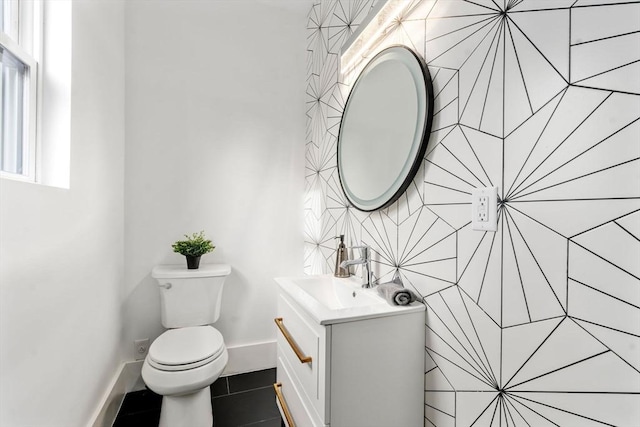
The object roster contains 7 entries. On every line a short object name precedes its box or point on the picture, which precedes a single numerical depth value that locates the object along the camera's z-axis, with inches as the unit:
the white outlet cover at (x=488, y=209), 31.9
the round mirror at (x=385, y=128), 42.9
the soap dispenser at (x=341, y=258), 59.7
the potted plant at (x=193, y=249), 74.0
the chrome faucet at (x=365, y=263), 51.2
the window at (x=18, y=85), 38.8
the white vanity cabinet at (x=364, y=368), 36.9
